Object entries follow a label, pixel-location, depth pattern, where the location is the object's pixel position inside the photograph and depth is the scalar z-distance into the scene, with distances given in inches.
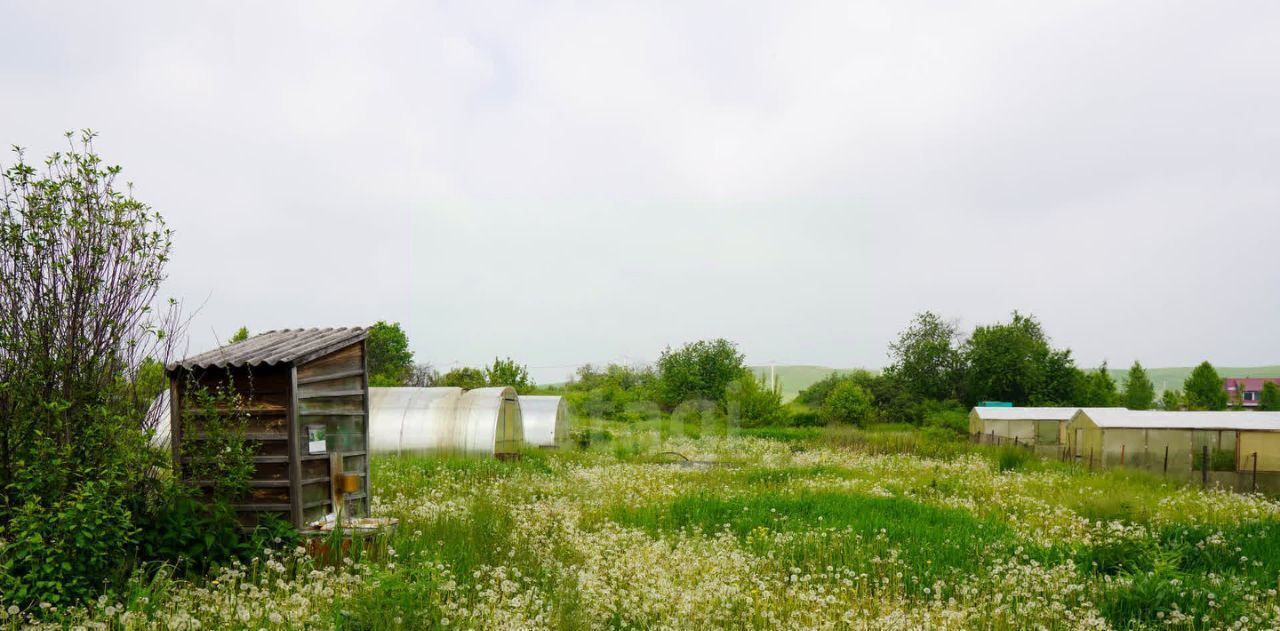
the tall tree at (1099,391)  2549.2
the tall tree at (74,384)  313.6
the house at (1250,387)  3996.1
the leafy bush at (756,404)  1943.9
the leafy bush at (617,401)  2225.6
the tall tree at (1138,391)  2623.0
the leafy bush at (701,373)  2246.6
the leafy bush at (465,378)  2033.7
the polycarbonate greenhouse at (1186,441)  897.5
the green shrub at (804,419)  2208.4
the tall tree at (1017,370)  2522.1
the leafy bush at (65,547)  295.7
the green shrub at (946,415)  2192.8
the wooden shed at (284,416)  418.6
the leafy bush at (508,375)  1861.5
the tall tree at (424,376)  2566.9
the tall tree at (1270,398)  2480.3
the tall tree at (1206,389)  2544.3
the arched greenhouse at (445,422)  983.0
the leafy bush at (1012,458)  952.9
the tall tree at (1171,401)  2546.8
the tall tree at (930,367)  2721.5
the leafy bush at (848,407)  2124.8
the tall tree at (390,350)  2879.2
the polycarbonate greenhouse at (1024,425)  1488.7
